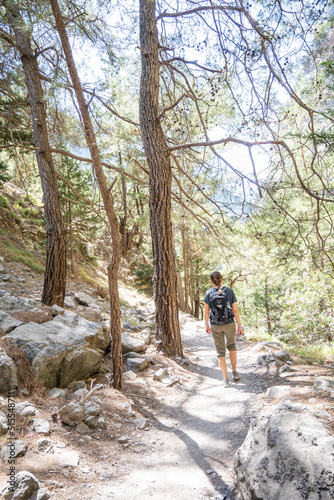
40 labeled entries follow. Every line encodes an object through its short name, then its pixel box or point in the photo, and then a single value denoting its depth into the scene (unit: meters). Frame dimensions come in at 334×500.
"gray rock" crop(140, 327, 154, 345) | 6.80
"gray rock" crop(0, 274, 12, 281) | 8.12
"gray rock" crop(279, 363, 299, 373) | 4.69
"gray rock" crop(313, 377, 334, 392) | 3.32
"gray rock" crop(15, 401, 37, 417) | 2.92
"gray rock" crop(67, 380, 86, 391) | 3.90
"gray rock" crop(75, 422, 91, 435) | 3.02
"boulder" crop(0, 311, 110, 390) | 3.68
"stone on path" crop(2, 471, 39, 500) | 1.92
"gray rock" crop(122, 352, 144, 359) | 5.52
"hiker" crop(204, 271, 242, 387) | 4.61
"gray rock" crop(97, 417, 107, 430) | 3.20
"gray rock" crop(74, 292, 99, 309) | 8.94
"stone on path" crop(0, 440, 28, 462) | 2.31
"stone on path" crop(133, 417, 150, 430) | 3.45
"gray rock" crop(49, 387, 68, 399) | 3.52
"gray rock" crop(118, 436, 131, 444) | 3.08
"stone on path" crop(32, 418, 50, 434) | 2.79
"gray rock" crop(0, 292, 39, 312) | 5.14
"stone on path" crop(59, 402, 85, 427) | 3.07
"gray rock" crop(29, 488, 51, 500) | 2.00
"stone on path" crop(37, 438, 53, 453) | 2.58
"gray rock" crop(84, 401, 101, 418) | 3.25
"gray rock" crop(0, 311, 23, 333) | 4.08
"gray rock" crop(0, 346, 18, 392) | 3.25
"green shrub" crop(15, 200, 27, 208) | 15.73
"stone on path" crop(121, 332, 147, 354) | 5.70
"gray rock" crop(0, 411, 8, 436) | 2.59
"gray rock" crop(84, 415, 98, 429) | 3.14
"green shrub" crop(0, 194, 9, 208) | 12.97
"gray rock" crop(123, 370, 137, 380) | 4.81
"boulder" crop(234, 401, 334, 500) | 1.63
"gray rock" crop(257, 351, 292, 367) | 5.19
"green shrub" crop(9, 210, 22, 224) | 13.48
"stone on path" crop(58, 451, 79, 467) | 2.47
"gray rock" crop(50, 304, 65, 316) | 5.21
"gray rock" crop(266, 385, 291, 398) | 3.57
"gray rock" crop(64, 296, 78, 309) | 7.68
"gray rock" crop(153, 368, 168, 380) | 4.93
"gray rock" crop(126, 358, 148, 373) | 5.12
